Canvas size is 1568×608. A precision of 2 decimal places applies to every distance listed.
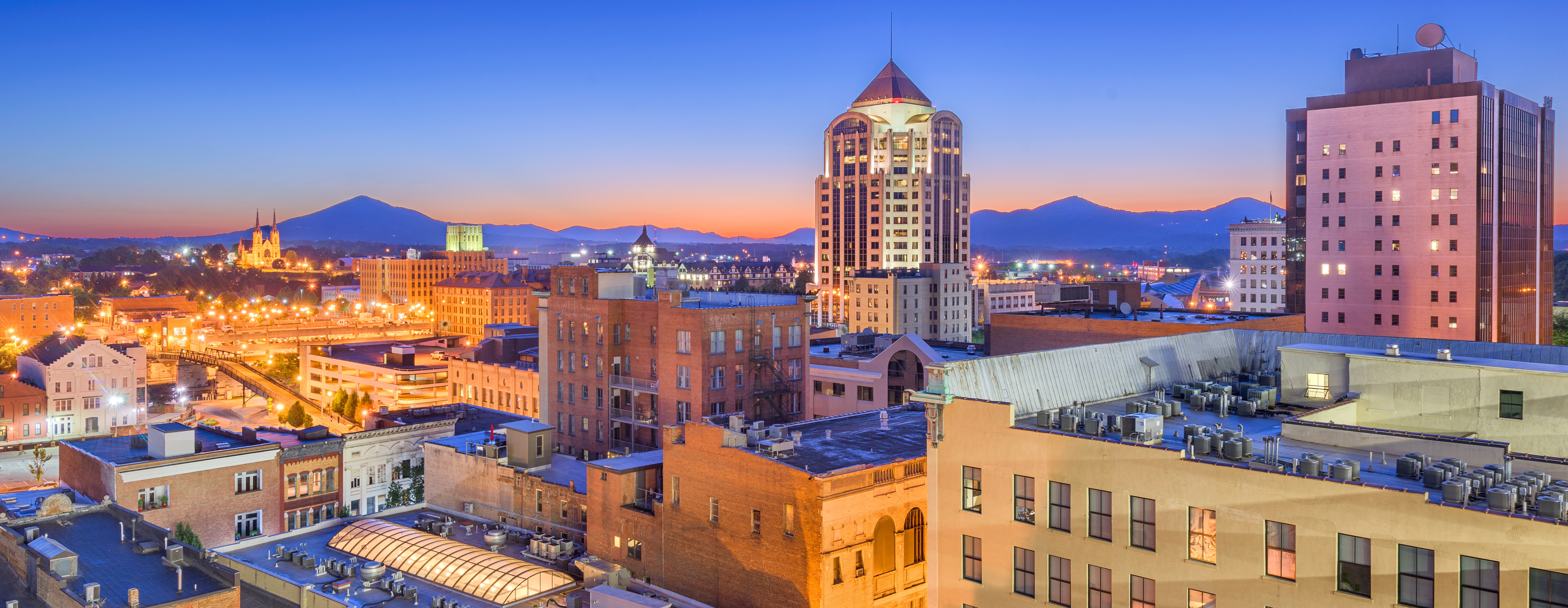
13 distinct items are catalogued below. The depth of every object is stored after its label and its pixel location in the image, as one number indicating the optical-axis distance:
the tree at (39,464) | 84.75
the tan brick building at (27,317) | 190.88
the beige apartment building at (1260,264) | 181.75
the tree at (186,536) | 58.25
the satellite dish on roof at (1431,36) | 95.88
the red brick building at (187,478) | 59.97
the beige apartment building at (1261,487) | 25.45
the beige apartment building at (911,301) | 165.88
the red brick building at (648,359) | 69.06
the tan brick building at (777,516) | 41.28
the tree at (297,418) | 120.50
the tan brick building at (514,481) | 58.31
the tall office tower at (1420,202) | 91.31
